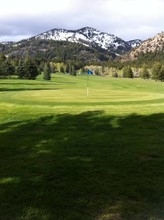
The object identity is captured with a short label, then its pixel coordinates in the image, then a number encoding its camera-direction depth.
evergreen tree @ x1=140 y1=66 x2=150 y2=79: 124.04
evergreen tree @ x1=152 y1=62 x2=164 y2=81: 103.89
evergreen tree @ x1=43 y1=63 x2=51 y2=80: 94.36
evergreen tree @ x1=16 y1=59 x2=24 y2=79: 88.74
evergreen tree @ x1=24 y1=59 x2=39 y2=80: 87.93
